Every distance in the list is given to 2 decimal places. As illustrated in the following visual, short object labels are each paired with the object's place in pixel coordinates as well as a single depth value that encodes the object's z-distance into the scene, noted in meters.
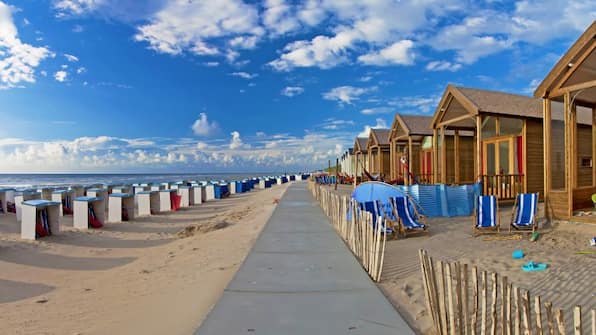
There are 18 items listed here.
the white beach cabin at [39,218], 10.69
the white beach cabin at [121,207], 14.57
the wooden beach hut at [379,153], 23.31
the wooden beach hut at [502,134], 11.45
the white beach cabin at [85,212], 12.90
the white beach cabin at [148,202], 17.02
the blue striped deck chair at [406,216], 8.02
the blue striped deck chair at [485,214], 7.68
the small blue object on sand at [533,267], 5.11
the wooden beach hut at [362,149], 29.21
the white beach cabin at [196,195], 21.80
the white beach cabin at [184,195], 20.91
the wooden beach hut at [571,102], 7.64
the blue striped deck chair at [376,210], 8.11
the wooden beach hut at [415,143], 16.77
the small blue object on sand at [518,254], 5.77
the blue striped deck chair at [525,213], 7.58
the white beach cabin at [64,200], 16.95
